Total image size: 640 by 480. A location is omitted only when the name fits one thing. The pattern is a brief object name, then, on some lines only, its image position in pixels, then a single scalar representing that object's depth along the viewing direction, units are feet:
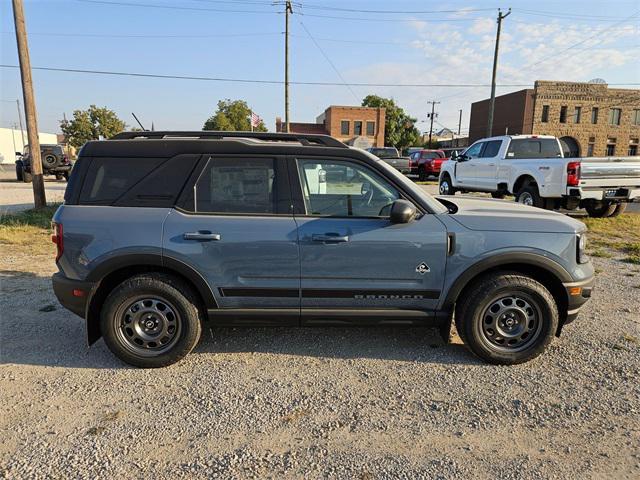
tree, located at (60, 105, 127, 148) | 174.40
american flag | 81.20
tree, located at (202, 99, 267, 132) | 175.39
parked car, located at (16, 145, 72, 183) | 67.36
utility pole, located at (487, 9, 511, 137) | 88.41
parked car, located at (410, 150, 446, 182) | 80.53
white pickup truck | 30.35
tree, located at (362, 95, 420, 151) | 213.25
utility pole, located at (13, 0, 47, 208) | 33.50
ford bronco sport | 11.07
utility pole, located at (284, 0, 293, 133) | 93.36
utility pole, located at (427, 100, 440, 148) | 238.89
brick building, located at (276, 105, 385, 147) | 186.70
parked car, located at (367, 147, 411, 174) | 77.46
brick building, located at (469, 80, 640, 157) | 154.81
